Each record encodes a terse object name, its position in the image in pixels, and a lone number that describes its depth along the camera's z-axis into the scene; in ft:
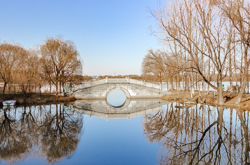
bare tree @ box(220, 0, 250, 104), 41.34
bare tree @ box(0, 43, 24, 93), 65.26
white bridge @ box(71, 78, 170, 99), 81.46
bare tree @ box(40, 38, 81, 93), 74.49
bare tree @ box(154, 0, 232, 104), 41.89
